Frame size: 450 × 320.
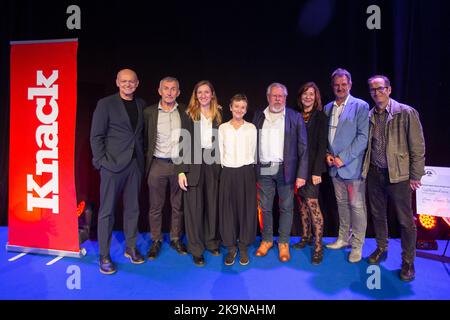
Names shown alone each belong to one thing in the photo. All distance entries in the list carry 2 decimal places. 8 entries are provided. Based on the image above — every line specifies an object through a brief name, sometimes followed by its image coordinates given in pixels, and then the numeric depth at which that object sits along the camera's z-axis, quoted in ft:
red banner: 9.48
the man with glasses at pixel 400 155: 8.57
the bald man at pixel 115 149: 8.84
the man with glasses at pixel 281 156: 9.52
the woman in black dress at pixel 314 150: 9.63
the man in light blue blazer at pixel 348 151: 9.41
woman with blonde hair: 9.45
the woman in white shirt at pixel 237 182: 9.31
